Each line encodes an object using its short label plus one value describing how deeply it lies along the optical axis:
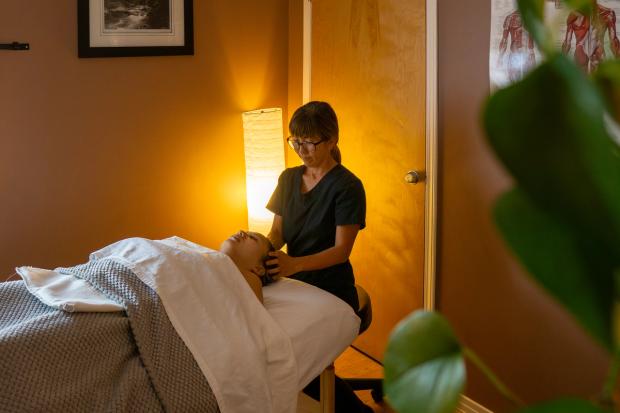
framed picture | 2.69
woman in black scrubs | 2.00
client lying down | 1.32
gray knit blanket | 1.29
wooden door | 2.42
